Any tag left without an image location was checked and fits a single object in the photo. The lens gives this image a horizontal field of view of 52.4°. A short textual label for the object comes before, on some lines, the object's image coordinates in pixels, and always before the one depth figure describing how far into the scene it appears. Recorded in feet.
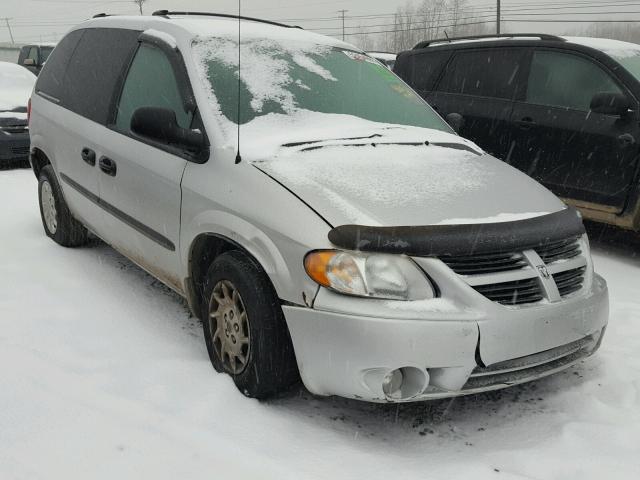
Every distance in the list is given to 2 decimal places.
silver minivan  8.13
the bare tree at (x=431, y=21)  264.31
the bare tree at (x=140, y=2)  223.20
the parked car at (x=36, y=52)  63.52
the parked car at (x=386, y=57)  48.78
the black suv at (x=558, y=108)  16.85
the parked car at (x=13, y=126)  28.91
